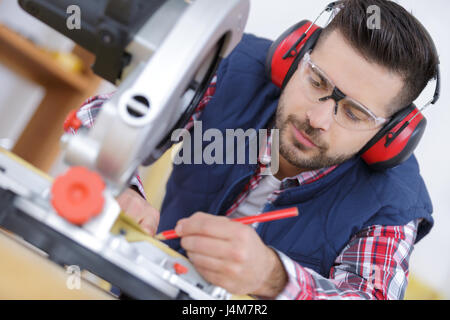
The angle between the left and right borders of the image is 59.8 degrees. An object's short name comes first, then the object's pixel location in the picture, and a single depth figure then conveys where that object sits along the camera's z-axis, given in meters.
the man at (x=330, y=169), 1.01
